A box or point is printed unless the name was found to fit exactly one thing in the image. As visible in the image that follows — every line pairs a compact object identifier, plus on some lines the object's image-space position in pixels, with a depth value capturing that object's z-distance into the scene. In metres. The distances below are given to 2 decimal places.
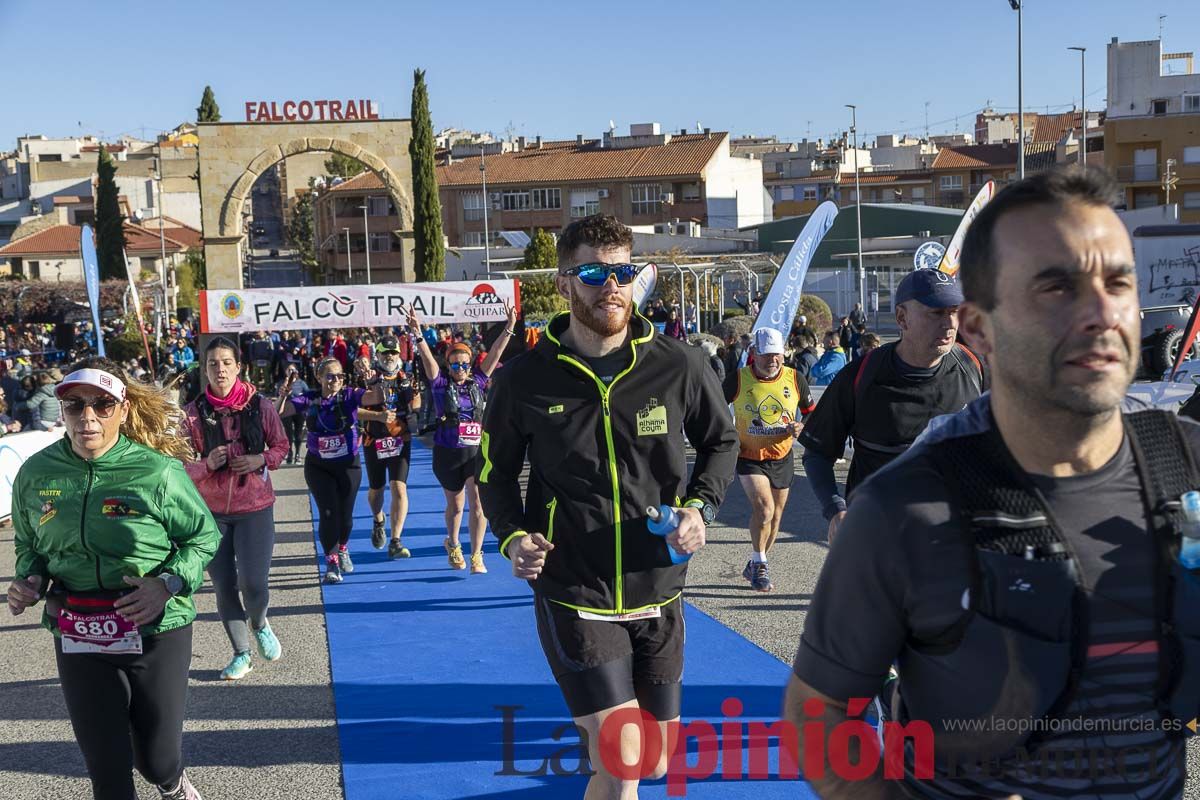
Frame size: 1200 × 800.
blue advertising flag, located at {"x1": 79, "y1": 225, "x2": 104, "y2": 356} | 17.09
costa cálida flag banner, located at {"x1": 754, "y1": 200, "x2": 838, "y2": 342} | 13.45
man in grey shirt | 1.98
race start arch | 44.06
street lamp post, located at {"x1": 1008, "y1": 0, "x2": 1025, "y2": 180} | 27.81
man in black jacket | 4.14
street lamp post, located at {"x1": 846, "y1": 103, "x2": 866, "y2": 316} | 36.48
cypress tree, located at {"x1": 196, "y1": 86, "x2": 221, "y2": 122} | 75.44
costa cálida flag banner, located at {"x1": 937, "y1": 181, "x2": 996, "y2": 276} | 10.35
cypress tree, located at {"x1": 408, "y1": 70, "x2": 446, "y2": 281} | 50.78
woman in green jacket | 4.50
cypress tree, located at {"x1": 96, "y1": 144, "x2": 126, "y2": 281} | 68.81
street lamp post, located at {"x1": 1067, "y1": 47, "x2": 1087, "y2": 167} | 62.58
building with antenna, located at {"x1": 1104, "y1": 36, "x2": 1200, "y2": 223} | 67.12
